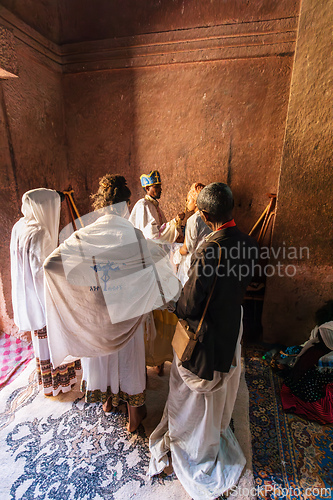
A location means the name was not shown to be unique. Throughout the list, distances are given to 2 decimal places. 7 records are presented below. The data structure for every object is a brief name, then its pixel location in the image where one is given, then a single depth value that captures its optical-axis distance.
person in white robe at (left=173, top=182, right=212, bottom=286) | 3.07
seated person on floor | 2.42
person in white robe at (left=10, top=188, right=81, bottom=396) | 2.35
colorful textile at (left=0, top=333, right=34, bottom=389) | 2.94
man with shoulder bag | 1.58
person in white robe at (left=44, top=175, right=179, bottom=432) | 1.92
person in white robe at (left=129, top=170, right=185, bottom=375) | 3.29
